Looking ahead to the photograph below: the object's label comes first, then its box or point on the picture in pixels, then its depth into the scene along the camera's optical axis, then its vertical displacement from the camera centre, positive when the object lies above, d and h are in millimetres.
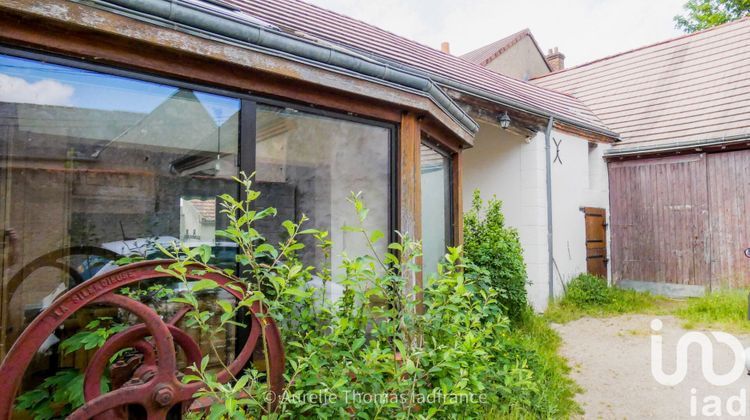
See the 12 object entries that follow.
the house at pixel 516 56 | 16750 +7074
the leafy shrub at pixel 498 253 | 5625 -365
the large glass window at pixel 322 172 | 2586 +367
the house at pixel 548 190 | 6953 +607
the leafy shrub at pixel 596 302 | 6498 -1248
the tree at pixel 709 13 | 16453 +8329
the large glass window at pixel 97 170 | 1894 +285
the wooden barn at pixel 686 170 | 7285 +981
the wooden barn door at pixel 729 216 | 7117 +130
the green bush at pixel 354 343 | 1936 -611
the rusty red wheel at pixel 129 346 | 1646 -518
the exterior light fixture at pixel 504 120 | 6600 +1596
